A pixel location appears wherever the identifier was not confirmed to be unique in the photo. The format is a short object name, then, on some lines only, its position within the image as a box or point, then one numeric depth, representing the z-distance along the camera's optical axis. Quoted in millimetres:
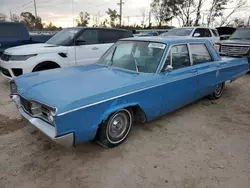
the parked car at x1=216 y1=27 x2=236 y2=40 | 19222
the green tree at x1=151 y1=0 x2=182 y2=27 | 28602
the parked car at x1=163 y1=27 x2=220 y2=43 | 10053
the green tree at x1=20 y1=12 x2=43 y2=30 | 31738
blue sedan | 2377
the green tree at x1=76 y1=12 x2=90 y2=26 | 34428
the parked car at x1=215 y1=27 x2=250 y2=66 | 8484
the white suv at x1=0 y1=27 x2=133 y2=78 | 5258
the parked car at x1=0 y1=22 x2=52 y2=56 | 7176
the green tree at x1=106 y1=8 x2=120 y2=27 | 34031
